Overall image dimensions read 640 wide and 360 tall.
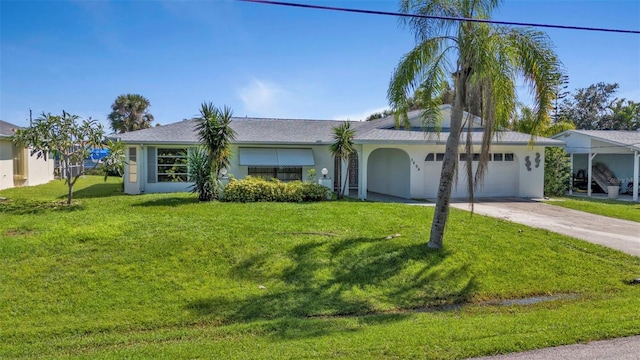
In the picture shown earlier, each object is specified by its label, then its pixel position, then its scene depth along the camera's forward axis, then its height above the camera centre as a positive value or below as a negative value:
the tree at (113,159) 14.82 +0.20
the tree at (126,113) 43.56 +5.91
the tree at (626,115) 45.06 +6.56
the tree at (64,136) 14.19 +1.03
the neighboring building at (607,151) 22.71 +1.16
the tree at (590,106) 52.16 +8.95
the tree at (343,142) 17.86 +1.15
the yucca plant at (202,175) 15.49 -0.41
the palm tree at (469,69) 8.81 +2.46
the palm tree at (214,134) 15.84 +1.30
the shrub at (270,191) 16.05 -1.09
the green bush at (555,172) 23.44 -0.20
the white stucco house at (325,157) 19.73 +0.52
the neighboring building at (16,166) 22.59 -0.19
